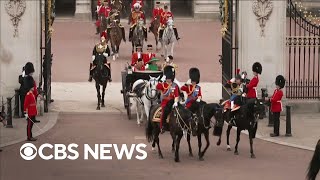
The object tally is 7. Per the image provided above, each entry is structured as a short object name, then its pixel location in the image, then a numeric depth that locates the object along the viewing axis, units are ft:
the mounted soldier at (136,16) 138.41
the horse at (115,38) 138.10
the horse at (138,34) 136.98
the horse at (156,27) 146.79
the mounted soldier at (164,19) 138.67
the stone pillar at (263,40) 97.09
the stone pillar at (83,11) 188.75
